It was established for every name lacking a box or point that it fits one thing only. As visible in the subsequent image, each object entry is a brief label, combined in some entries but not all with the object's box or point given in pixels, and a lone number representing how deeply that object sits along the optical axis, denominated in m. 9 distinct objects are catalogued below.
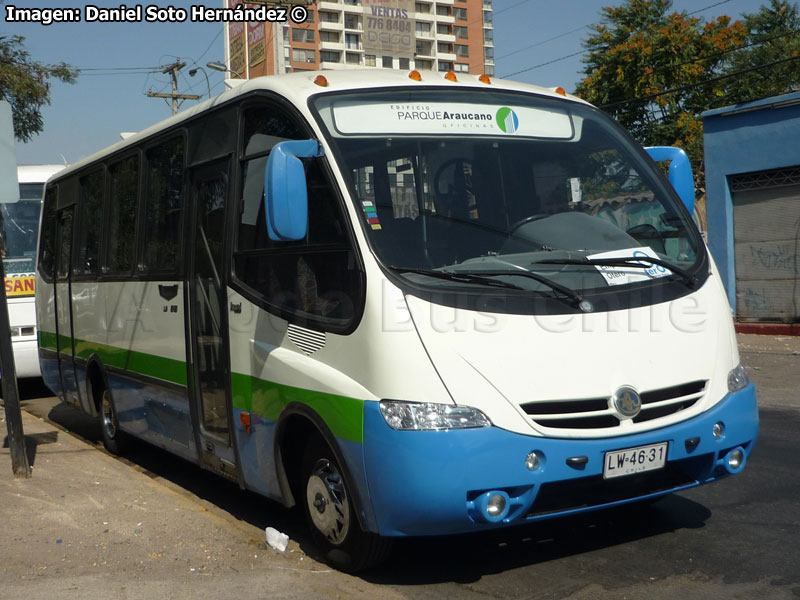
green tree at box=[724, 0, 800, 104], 38.97
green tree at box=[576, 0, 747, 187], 35.19
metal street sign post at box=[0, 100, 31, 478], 7.39
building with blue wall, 17.34
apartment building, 90.56
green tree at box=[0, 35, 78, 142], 22.27
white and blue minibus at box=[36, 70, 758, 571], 4.36
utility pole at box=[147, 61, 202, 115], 48.72
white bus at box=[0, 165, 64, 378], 13.07
